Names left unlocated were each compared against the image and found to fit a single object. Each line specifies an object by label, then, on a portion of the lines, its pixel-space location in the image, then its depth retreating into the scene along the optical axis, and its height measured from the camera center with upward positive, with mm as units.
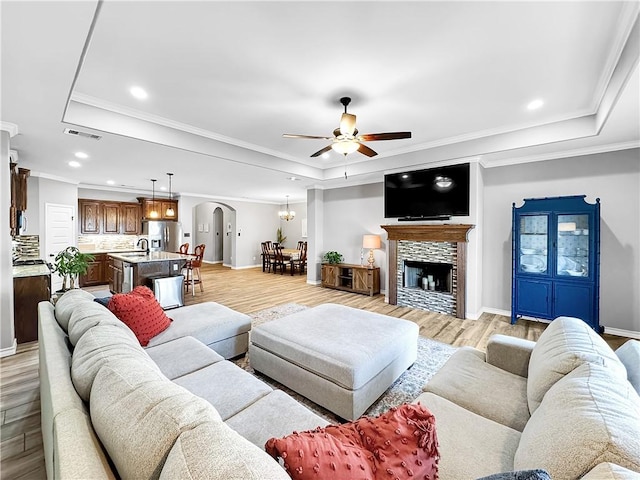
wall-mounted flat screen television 4555 +746
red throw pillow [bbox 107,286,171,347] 2230 -630
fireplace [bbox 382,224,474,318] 4602 -547
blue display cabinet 3711 -325
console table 6059 -936
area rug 2205 -1321
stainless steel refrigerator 8141 +74
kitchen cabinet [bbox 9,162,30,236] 3900 +669
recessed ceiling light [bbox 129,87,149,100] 2822 +1471
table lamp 5988 -119
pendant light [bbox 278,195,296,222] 10047 +773
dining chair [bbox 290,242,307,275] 8942 -787
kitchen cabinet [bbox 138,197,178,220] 7000 +742
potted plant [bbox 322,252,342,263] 6727 -490
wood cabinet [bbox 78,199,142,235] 7211 +520
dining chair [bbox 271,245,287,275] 9070 -756
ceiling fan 2871 +1045
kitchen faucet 7406 -199
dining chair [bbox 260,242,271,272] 9508 -660
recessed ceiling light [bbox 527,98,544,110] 3102 +1479
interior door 5961 +142
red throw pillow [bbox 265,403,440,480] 739 -614
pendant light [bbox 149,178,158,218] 6822 +694
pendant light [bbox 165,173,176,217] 7416 +656
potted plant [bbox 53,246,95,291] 3465 -351
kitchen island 4719 -552
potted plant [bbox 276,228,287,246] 11242 -42
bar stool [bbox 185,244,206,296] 6162 -633
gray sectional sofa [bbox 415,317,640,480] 820 -692
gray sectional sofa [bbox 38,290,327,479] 664 -546
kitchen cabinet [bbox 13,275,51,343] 3457 -823
